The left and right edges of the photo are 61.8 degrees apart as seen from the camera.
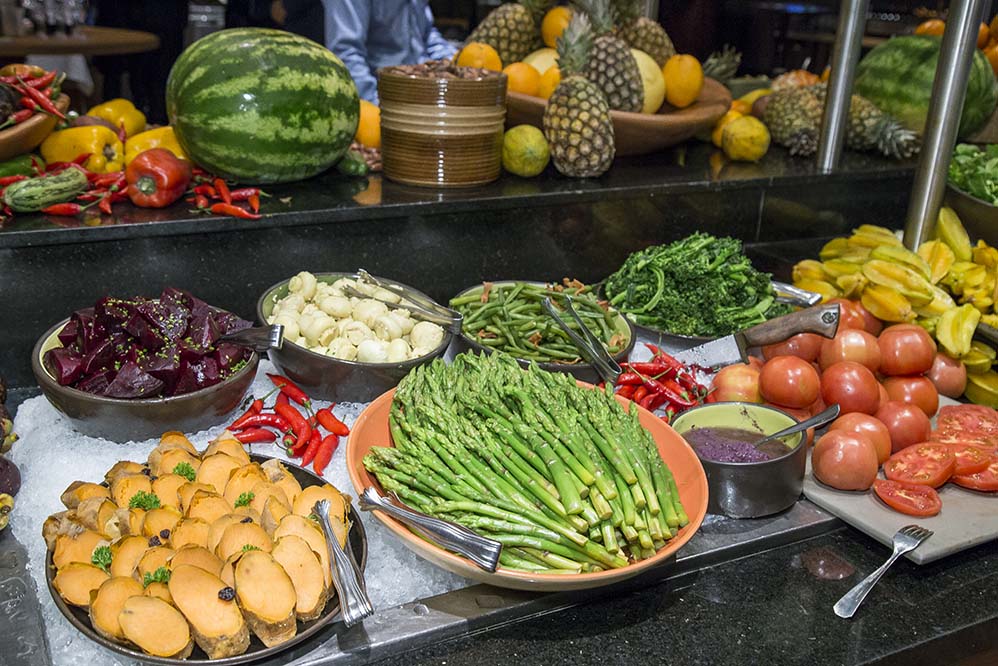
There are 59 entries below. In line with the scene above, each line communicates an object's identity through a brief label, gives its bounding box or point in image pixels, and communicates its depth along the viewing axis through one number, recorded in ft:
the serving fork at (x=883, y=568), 5.27
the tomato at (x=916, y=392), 7.39
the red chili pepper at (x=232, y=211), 8.09
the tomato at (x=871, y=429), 6.46
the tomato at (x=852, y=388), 6.84
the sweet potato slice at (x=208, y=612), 4.13
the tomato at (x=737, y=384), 7.13
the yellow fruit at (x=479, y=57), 10.45
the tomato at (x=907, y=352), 7.43
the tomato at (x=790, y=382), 6.79
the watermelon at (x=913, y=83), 11.96
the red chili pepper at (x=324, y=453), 6.43
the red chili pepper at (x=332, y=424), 6.81
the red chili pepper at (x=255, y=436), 6.69
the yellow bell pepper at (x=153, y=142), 9.21
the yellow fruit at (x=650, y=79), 10.89
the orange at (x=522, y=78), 10.76
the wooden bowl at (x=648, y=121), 10.48
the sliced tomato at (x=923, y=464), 6.27
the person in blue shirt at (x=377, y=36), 14.17
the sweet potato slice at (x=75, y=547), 4.59
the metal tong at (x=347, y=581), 4.36
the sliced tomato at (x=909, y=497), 5.97
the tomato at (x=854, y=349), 7.34
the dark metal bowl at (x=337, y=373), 6.83
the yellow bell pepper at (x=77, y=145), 8.66
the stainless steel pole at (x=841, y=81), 10.30
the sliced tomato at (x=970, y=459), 6.38
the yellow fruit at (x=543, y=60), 11.37
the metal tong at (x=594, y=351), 7.26
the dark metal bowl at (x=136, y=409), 6.00
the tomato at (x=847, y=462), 6.14
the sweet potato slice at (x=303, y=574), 4.41
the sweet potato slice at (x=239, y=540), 4.50
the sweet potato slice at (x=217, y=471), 5.22
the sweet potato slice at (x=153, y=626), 4.05
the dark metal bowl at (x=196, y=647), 4.13
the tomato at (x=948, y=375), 7.97
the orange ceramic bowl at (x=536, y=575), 4.69
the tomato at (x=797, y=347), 7.60
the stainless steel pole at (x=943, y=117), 8.61
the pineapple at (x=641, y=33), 11.67
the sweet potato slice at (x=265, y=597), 4.21
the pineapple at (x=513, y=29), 11.68
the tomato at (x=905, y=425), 6.75
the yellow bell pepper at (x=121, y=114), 9.67
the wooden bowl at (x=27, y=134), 7.79
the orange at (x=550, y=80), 10.69
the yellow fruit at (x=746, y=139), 11.23
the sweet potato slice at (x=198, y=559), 4.33
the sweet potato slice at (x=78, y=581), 4.33
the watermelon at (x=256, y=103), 8.44
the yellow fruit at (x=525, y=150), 9.75
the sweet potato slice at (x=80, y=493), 5.14
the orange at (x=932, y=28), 13.47
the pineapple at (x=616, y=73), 10.44
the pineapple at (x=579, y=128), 9.66
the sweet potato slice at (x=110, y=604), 4.15
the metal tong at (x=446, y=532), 4.58
